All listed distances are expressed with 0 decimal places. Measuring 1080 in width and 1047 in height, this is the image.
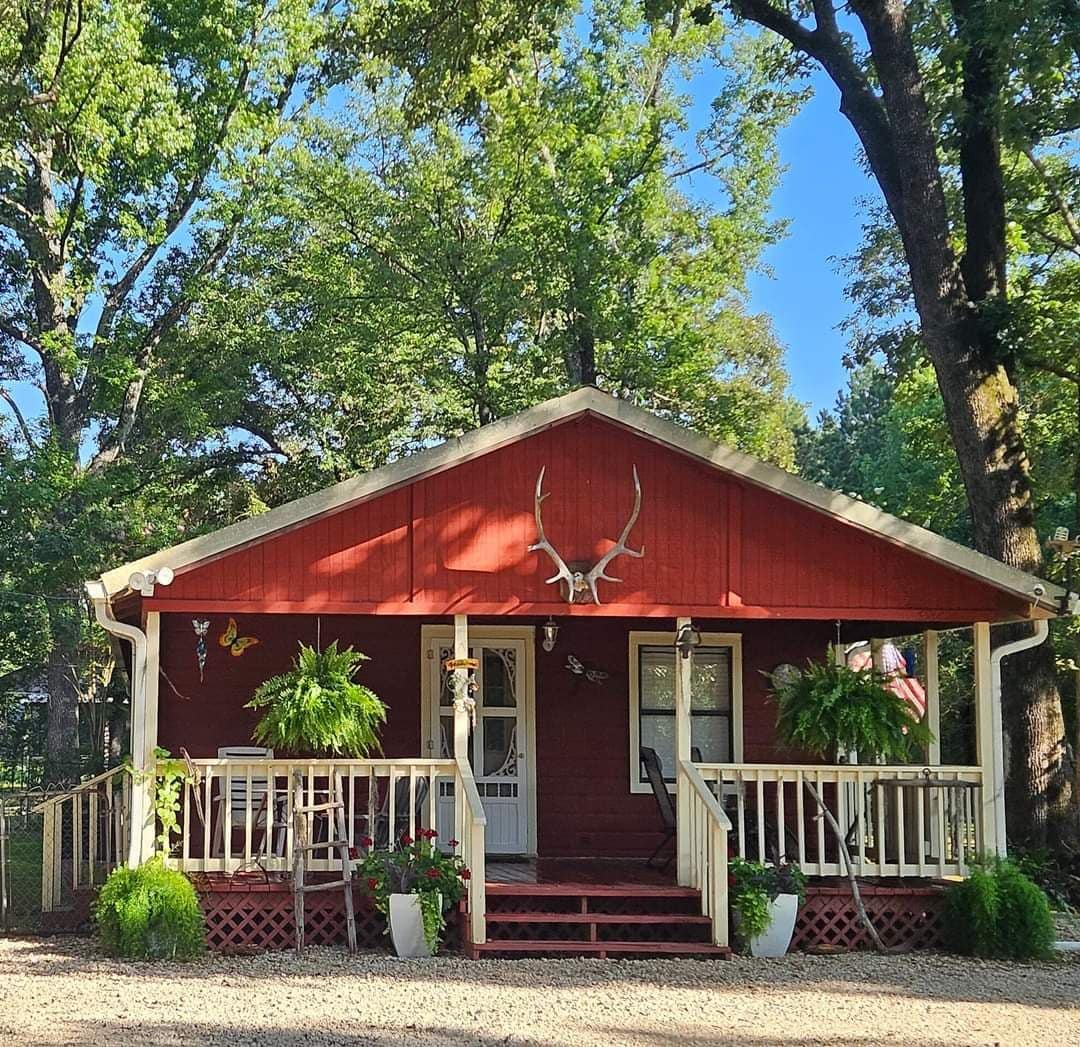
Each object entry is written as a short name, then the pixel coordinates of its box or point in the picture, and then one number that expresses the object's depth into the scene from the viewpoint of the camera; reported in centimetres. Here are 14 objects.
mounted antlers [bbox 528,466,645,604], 1041
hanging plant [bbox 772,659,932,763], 1056
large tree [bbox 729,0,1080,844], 1313
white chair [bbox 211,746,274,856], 1078
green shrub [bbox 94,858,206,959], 945
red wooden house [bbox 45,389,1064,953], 1008
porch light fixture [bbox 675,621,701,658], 1058
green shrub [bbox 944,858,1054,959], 1005
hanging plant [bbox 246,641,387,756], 1023
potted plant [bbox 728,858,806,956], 979
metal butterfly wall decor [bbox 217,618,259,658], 1195
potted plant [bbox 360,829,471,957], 964
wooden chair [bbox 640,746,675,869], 1101
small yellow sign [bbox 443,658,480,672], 1044
